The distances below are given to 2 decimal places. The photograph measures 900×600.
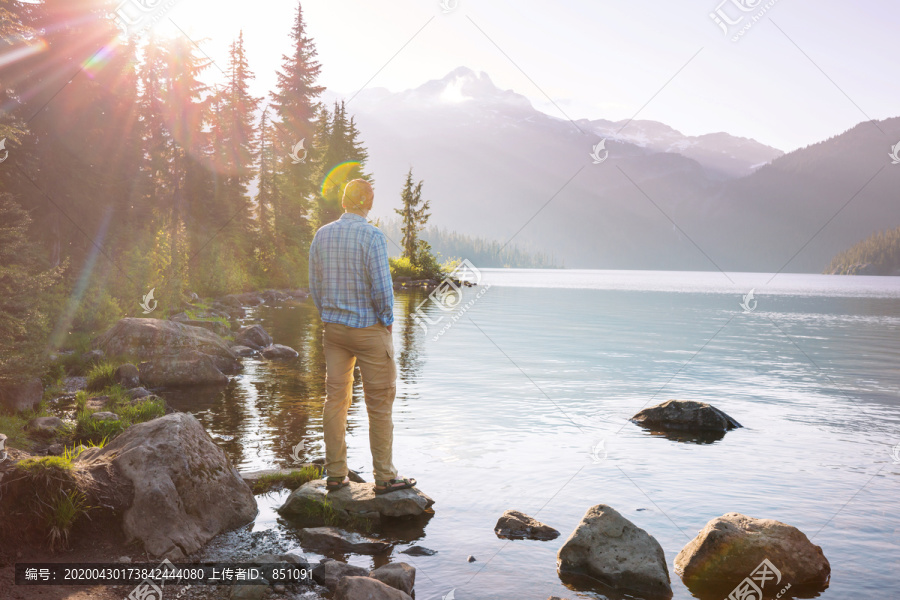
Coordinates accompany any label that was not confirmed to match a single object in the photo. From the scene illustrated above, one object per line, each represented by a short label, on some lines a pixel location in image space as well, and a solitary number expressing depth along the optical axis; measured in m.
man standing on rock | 7.95
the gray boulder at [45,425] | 11.19
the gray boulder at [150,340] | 18.50
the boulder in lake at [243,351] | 23.88
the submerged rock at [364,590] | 5.98
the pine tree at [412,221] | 91.56
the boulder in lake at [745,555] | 7.40
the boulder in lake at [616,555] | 7.12
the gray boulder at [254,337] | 25.72
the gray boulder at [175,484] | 6.99
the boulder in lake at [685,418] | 15.26
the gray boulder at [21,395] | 11.84
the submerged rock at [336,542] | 7.58
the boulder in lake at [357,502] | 8.38
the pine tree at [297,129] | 66.56
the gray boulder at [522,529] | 8.35
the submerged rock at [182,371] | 17.84
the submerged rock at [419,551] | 7.63
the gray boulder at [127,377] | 16.56
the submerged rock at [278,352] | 23.86
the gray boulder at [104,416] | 12.18
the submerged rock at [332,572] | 6.54
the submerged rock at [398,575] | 6.53
